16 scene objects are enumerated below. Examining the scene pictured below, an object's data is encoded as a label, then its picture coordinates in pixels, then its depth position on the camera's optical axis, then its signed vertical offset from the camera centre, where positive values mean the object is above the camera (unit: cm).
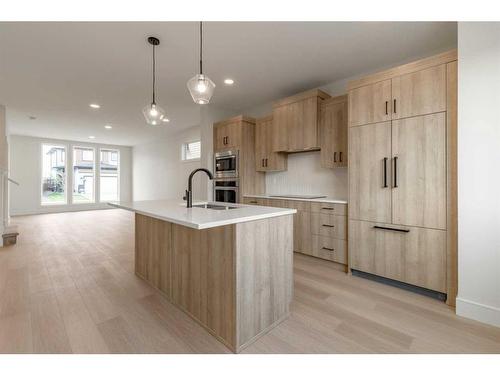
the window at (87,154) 874 +120
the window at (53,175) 803 +38
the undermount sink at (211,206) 236 -21
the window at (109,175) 926 +43
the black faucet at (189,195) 214 -9
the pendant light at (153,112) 249 +81
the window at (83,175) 859 +41
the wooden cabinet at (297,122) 339 +99
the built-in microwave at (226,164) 431 +42
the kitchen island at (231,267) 152 -61
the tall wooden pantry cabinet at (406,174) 213 +13
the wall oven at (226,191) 429 -10
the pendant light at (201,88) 196 +85
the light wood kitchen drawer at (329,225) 297 -52
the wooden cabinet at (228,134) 426 +100
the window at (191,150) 666 +105
